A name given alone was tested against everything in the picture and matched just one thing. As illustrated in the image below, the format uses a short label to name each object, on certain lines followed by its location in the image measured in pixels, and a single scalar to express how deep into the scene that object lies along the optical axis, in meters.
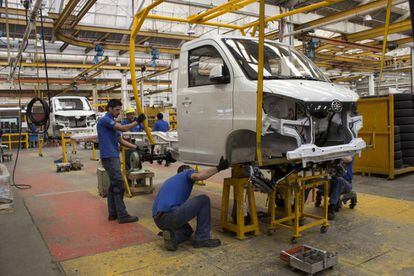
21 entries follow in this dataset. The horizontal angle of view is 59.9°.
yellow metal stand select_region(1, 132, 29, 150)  19.97
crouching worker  3.99
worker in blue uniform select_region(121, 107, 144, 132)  7.73
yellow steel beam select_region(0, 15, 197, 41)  10.21
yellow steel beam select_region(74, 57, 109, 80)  14.73
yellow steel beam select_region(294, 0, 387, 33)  9.04
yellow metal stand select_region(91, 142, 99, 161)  13.72
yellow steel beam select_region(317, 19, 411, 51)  10.58
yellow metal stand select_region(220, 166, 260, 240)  4.46
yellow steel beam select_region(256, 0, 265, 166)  3.32
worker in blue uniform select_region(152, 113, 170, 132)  10.19
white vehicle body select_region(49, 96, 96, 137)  14.38
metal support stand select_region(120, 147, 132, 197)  6.91
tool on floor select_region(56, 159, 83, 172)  10.80
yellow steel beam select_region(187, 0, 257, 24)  5.19
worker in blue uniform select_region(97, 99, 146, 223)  5.26
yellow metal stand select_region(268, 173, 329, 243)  4.25
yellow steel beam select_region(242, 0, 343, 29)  4.86
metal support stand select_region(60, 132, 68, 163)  11.12
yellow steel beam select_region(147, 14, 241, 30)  6.04
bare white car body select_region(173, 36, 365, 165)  3.86
